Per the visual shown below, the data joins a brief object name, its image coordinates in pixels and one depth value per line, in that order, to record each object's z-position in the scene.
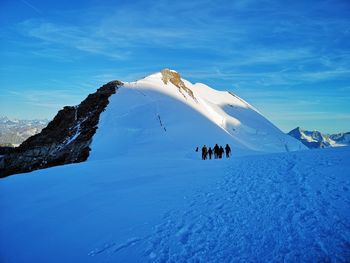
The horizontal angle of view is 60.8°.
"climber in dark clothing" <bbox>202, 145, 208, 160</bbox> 32.15
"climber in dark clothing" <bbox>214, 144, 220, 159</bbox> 32.82
